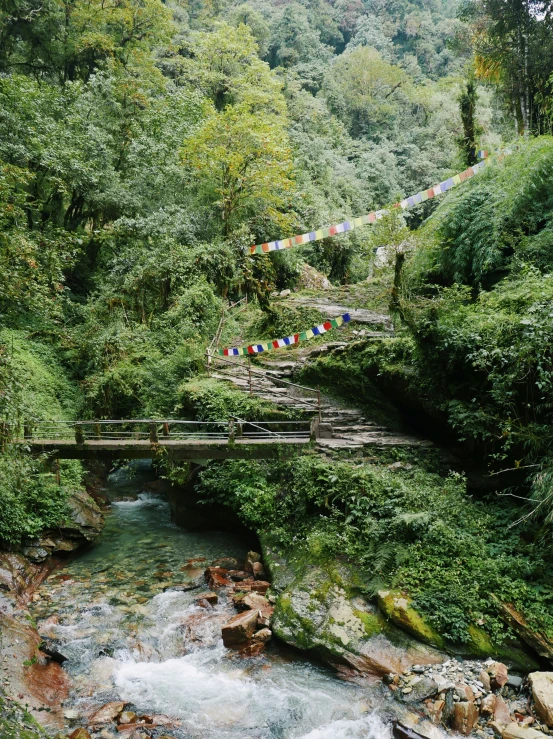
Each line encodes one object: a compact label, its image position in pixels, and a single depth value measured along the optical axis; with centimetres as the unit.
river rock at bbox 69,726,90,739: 599
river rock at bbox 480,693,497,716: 613
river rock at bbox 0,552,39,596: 918
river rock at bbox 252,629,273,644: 799
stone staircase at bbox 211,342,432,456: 1108
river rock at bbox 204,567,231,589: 981
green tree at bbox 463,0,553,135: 1367
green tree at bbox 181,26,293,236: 1753
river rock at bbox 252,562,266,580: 993
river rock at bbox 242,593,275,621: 842
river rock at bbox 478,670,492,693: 644
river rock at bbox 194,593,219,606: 921
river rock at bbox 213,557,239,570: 1065
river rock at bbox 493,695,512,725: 606
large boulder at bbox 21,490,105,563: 1056
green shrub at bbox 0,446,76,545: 1014
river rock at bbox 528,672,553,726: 595
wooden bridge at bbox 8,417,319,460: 1067
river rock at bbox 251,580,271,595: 941
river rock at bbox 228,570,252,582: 1009
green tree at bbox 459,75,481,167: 1524
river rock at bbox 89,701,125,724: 641
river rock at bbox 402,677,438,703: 643
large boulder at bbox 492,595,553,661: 671
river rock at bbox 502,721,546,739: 567
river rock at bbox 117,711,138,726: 641
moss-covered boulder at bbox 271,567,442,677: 707
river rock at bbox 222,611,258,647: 792
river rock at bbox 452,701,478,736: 599
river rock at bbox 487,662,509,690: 649
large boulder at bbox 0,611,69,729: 651
